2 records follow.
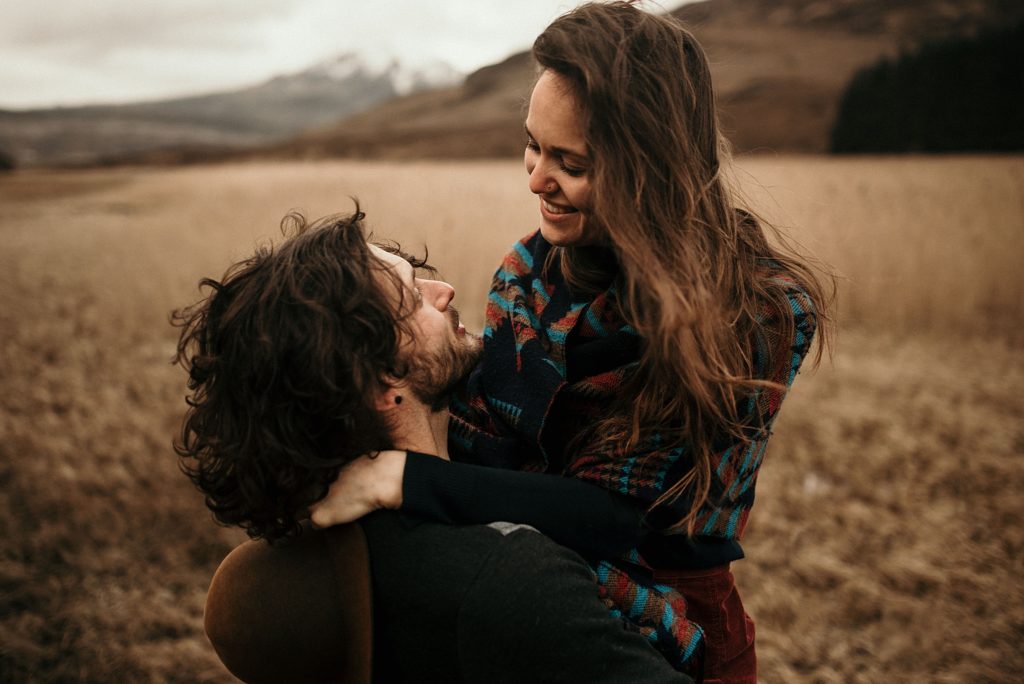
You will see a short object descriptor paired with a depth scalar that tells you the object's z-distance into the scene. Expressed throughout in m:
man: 1.08
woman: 1.34
